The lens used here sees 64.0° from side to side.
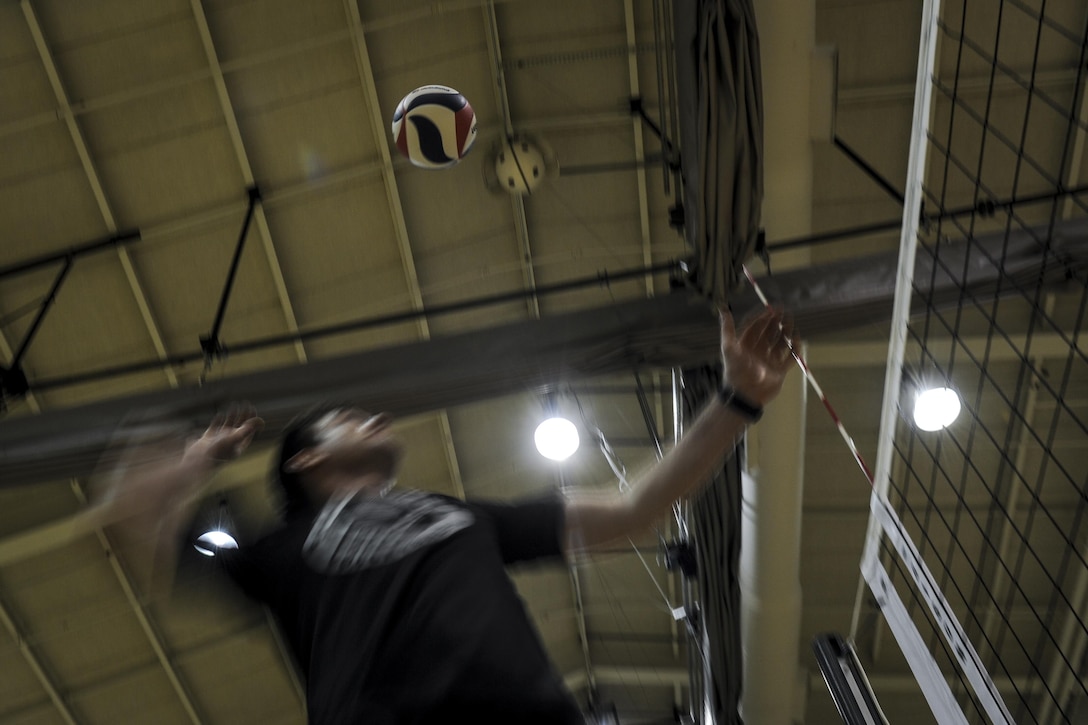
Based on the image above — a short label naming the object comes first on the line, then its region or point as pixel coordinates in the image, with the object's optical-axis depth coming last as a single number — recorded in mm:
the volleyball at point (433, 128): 4617
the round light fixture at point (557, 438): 5754
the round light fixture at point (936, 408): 5328
